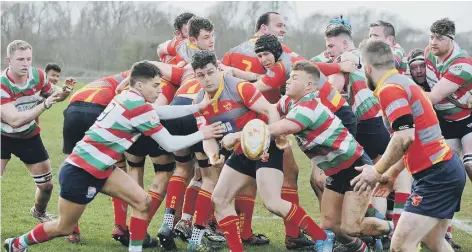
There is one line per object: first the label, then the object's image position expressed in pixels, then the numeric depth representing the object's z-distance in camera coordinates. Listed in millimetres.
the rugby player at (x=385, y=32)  18261
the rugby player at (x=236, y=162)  13898
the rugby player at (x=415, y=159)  11094
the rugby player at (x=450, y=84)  16391
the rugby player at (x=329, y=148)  13172
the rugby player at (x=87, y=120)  15867
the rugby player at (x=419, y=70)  17641
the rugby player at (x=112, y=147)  13141
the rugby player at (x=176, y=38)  18047
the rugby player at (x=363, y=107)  16203
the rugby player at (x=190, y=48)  16609
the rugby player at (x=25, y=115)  16234
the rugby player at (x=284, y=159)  15687
